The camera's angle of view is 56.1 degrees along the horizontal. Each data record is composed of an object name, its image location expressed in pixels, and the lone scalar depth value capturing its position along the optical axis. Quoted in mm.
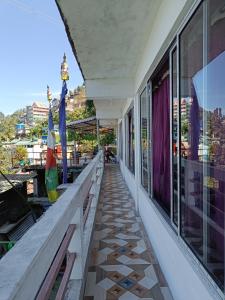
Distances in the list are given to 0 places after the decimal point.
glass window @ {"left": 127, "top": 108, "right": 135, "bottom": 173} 5368
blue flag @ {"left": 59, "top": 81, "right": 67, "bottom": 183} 3968
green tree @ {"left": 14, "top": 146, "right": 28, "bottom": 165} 18019
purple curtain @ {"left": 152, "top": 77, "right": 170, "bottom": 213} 2041
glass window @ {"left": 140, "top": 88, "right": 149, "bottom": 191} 2962
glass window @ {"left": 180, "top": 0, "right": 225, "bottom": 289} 1082
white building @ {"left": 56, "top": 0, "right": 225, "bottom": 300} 1143
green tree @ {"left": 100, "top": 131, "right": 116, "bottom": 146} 17808
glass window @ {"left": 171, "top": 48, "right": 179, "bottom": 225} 1665
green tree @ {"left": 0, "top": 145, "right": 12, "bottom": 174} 15896
